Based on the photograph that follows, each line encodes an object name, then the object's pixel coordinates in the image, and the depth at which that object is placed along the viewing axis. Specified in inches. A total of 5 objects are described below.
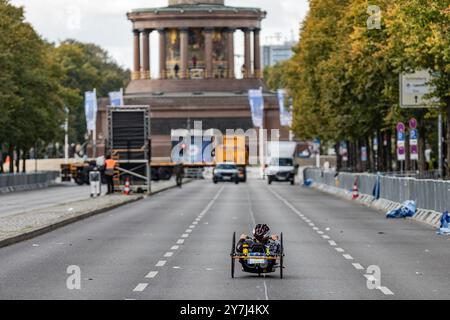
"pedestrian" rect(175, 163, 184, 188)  3616.9
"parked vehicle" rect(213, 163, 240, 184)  4298.7
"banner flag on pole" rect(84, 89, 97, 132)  4758.9
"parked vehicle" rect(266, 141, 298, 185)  4275.6
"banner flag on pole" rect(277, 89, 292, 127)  4820.4
